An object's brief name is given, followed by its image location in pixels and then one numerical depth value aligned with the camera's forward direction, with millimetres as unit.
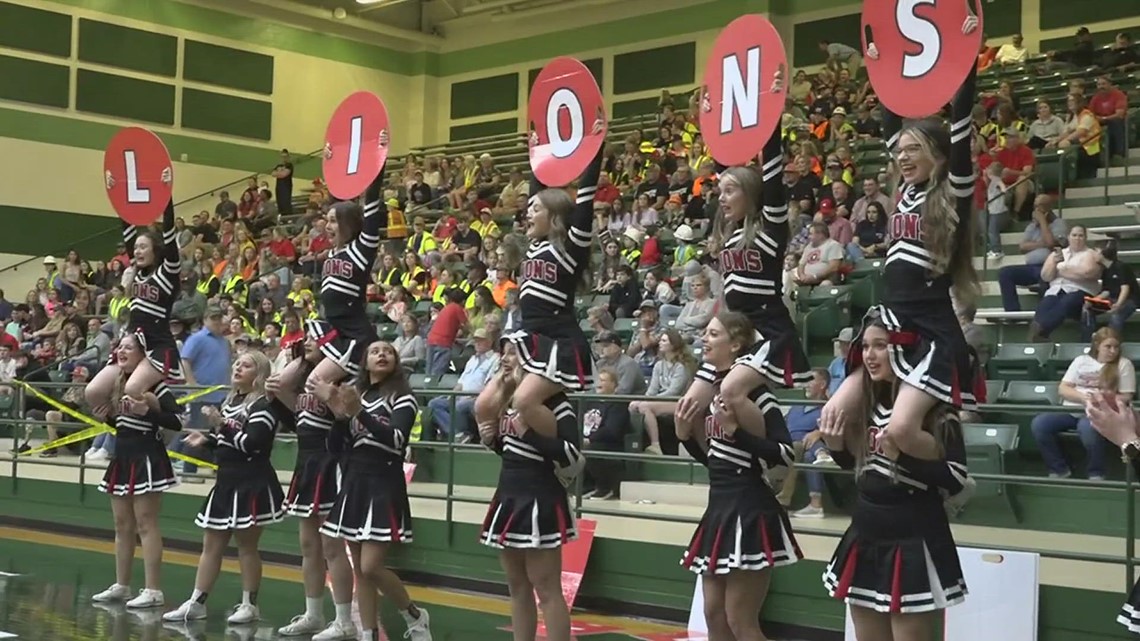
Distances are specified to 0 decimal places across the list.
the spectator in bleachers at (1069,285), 8844
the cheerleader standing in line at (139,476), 7074
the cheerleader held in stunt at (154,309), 7188
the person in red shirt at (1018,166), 11422
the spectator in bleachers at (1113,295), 8680
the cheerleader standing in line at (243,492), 6707
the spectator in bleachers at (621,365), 9352
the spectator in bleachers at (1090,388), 7082
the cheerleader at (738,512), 4594
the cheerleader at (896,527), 3732
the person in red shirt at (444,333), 11625
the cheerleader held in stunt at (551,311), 4973
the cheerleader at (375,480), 5863
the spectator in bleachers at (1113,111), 11859
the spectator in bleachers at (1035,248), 9641
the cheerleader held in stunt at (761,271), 4668
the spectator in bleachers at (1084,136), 11781
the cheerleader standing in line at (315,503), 6348
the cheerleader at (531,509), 5016
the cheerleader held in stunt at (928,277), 3729
